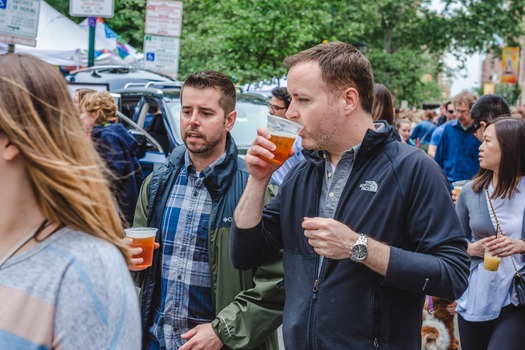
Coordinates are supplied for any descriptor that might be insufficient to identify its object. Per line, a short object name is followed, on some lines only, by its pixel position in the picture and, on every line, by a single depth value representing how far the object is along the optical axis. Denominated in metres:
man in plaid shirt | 3.11
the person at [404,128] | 13.80
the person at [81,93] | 8.38
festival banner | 31.97
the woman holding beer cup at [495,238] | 4.20
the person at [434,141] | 10.01
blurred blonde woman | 1.53
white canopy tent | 17.83
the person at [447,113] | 15.09
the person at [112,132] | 7.72
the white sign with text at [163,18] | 15.81
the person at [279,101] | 7.02
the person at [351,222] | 2.46
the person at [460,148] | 8.27
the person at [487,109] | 6.79
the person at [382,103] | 6.16
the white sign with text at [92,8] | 12.52
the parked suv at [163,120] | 9.63
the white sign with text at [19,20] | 10.40
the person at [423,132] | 15.23
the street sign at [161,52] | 15.82
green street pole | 13.58
